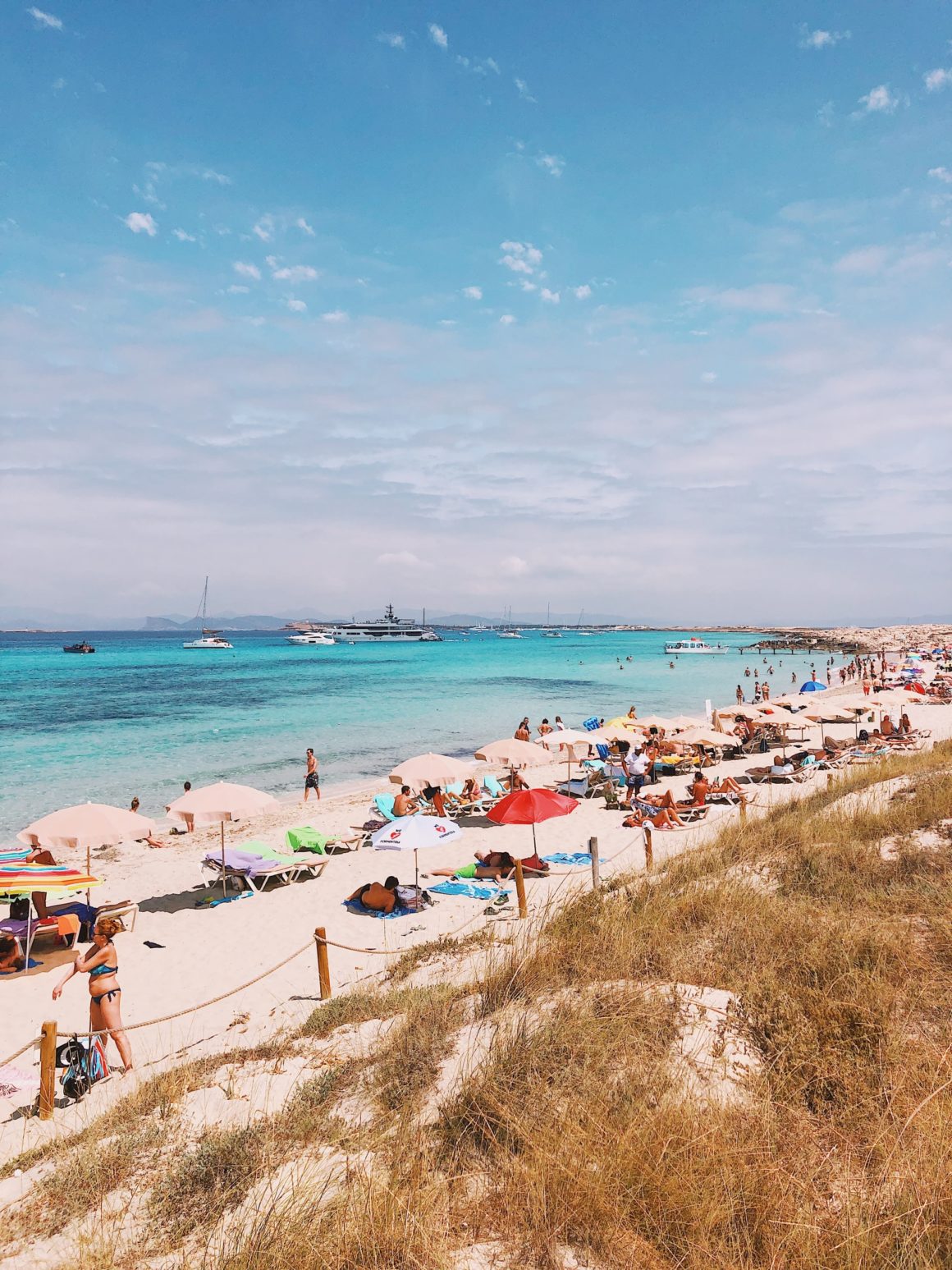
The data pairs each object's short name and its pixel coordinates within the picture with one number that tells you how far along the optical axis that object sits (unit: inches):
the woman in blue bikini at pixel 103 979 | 243.6
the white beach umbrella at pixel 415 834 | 392.2
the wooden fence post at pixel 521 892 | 343.5
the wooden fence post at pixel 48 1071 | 197.6
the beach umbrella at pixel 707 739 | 674.2
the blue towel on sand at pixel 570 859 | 470.0
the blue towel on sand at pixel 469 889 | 424.2
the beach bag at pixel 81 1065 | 216.7
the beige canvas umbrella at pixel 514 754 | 556.1
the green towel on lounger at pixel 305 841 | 500.4
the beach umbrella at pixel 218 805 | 422.0
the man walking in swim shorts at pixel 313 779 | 730.2
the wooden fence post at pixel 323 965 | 269.7
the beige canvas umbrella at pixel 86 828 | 391.9
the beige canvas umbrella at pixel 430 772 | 500.7
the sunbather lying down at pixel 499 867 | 450.0
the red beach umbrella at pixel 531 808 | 409.4
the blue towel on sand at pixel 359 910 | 400.5
